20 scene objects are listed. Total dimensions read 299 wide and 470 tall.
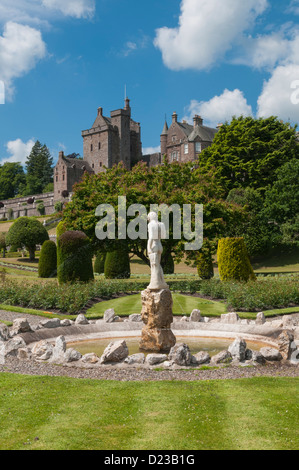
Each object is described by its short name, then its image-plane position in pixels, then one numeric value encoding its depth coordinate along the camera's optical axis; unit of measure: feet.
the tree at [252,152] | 153.89
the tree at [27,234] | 146.92
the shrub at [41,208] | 274.57
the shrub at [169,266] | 114.08
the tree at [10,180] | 370.73
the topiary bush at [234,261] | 72.69
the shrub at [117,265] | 96.89
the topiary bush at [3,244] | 162.71
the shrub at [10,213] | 294.58
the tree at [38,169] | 355.56
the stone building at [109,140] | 283.38
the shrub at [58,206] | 251.62
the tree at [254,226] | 131.44
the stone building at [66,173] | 281.33
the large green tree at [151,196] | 82.89
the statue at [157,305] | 33.42
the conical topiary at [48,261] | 107.55
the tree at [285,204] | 128.88
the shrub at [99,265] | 119.03
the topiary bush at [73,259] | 73.15
